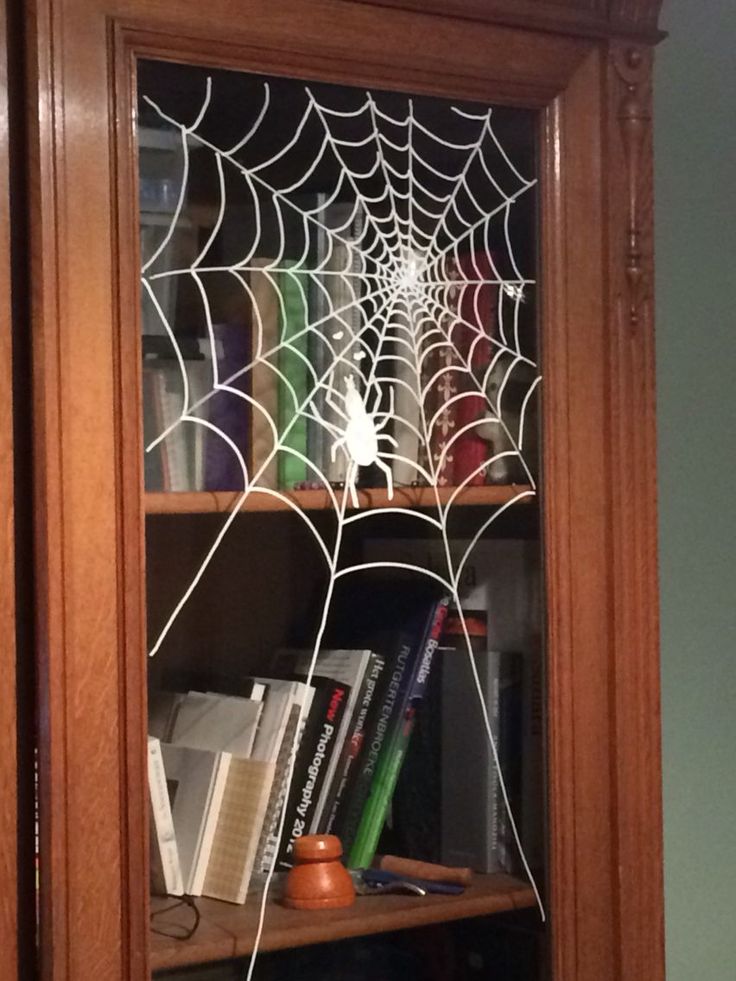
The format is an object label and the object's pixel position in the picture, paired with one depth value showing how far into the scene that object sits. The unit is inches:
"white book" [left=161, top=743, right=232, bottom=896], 42.6
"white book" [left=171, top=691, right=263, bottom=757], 42.8
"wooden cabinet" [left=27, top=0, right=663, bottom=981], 39.0
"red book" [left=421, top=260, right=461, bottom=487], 46.8
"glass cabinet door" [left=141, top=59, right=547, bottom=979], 42.1
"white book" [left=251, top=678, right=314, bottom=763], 44.9
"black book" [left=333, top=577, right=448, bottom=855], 45.8
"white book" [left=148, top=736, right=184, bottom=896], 41.2
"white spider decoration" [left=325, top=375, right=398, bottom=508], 45.2
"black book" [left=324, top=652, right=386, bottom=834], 46.9
